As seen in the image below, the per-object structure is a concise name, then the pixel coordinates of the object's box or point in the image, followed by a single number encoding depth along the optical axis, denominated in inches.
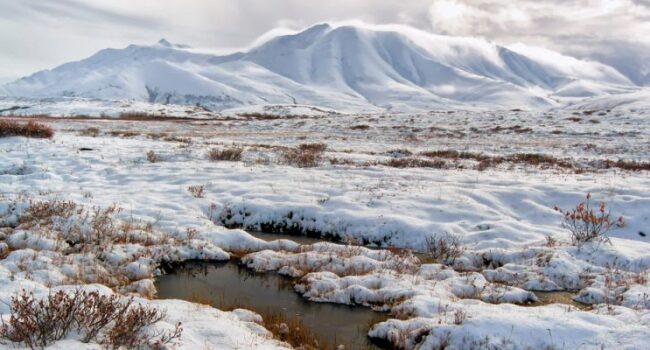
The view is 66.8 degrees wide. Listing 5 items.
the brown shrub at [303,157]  894.4
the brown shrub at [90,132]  1346.0
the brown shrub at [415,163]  921.5
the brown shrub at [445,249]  463.2
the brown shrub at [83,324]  227.5
